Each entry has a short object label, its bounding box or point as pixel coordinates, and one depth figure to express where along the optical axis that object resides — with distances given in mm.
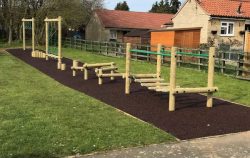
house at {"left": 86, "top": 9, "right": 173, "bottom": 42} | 41466
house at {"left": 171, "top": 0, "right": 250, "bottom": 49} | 27904
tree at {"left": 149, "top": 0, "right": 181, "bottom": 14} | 61799
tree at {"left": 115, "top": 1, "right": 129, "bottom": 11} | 67468
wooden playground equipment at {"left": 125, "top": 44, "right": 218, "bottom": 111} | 7025
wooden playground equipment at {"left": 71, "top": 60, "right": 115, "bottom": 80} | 11507
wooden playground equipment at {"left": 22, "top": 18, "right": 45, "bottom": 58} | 19535
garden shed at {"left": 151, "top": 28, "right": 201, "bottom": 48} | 20538
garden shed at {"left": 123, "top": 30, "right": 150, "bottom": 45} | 25855
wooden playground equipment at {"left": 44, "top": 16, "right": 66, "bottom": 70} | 14745
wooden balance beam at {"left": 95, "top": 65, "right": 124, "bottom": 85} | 10423
